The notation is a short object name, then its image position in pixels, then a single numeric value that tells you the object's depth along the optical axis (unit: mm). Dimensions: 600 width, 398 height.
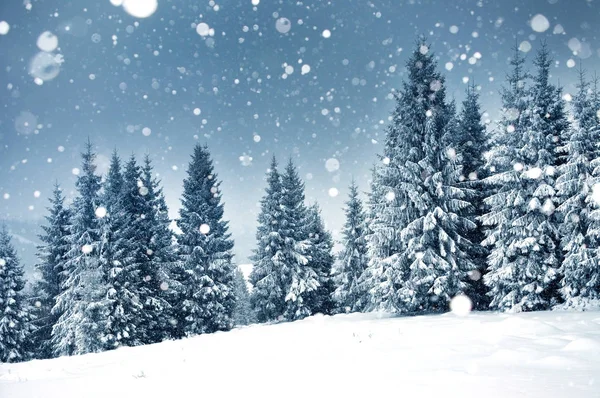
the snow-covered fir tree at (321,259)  28953
